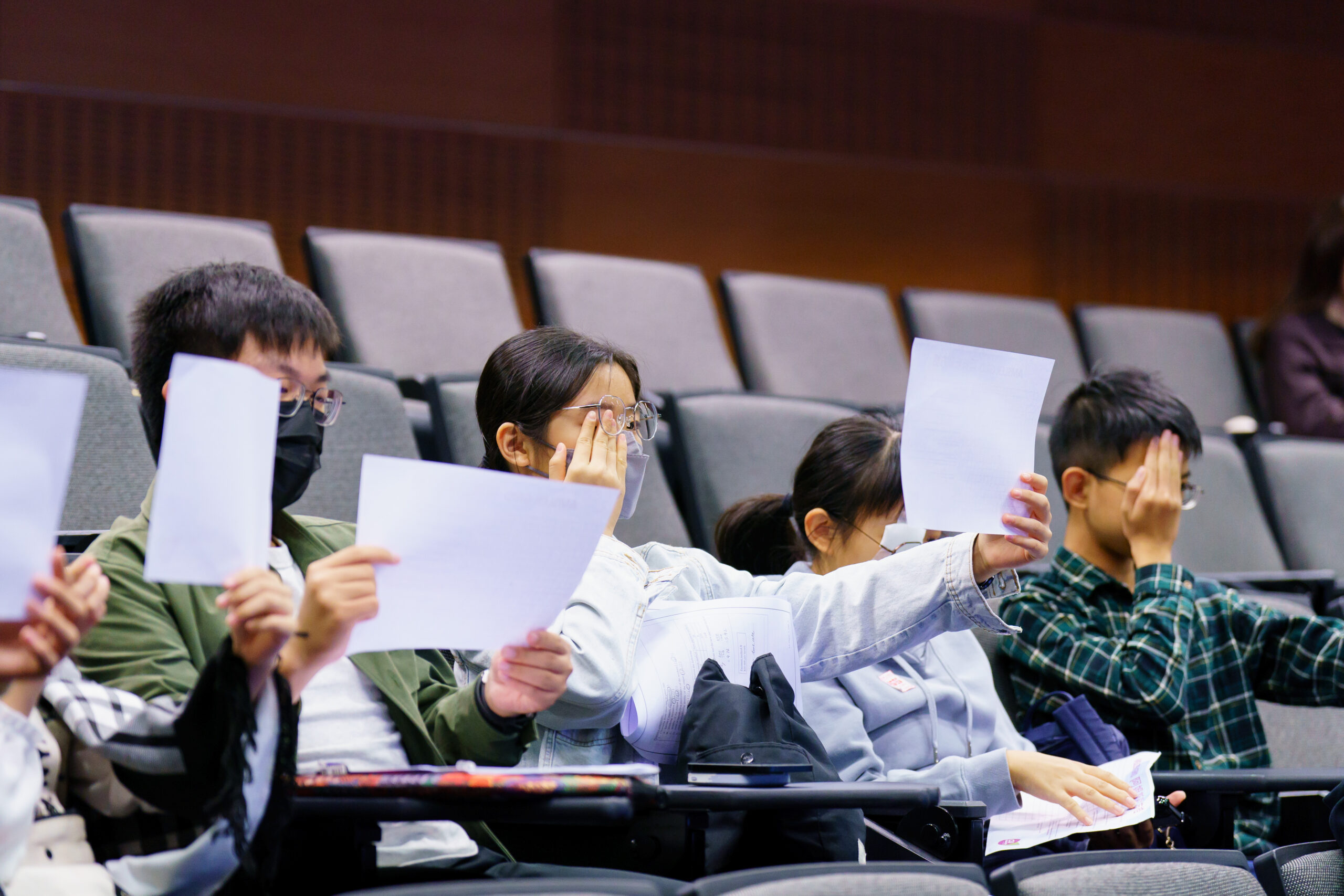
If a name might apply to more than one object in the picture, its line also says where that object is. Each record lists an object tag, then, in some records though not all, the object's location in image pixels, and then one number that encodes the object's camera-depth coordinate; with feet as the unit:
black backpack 17.05
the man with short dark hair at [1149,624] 19.59
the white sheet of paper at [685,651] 17.69
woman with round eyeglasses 17.77
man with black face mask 16.70
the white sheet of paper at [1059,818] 17.82
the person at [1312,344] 32.95
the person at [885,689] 18.22
